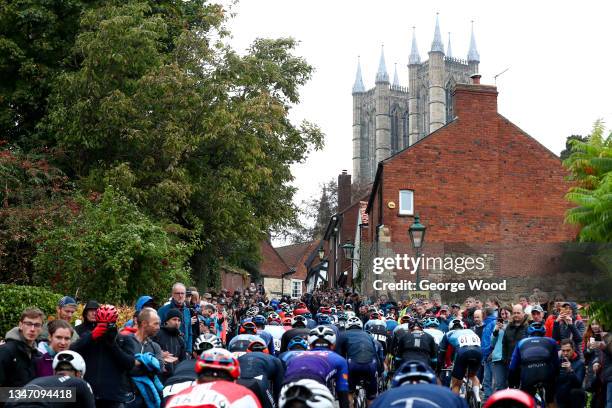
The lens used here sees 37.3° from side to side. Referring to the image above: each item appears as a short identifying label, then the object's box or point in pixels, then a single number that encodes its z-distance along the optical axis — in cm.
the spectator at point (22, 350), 890
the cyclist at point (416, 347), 1509
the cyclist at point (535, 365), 1199
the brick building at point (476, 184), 4019
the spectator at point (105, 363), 933
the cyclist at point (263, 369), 1068
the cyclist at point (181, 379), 923
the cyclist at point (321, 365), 983
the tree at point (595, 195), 1569
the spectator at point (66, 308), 1148
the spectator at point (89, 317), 1045
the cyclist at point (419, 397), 625
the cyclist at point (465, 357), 1549
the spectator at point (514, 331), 1533
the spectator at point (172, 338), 1196
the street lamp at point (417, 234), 2495
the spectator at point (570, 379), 1193
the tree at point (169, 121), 2906
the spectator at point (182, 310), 1430
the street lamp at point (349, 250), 3900
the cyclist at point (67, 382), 706
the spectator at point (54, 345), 934
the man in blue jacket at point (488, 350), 1717
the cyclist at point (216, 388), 634
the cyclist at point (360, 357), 1430
